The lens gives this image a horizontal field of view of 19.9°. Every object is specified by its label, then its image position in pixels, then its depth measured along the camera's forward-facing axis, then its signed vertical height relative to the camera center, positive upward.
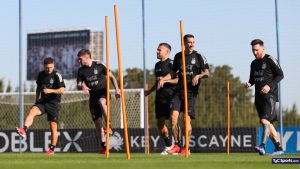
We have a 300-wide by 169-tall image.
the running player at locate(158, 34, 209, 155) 14.23 +0.63
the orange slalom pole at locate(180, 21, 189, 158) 12.09 +0.49
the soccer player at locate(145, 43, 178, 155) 14.60 +0.38
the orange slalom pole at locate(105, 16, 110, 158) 11.50 +0.74
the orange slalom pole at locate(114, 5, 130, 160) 11.08 +0.63
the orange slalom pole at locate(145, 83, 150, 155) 19.34 -0.54
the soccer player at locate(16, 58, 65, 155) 16.00 +0.31
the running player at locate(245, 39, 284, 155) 13.31 +0.43
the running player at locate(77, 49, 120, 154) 14.90 +0.51
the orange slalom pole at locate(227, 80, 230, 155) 18.62 -0.67
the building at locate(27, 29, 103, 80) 59.88 +4.62
